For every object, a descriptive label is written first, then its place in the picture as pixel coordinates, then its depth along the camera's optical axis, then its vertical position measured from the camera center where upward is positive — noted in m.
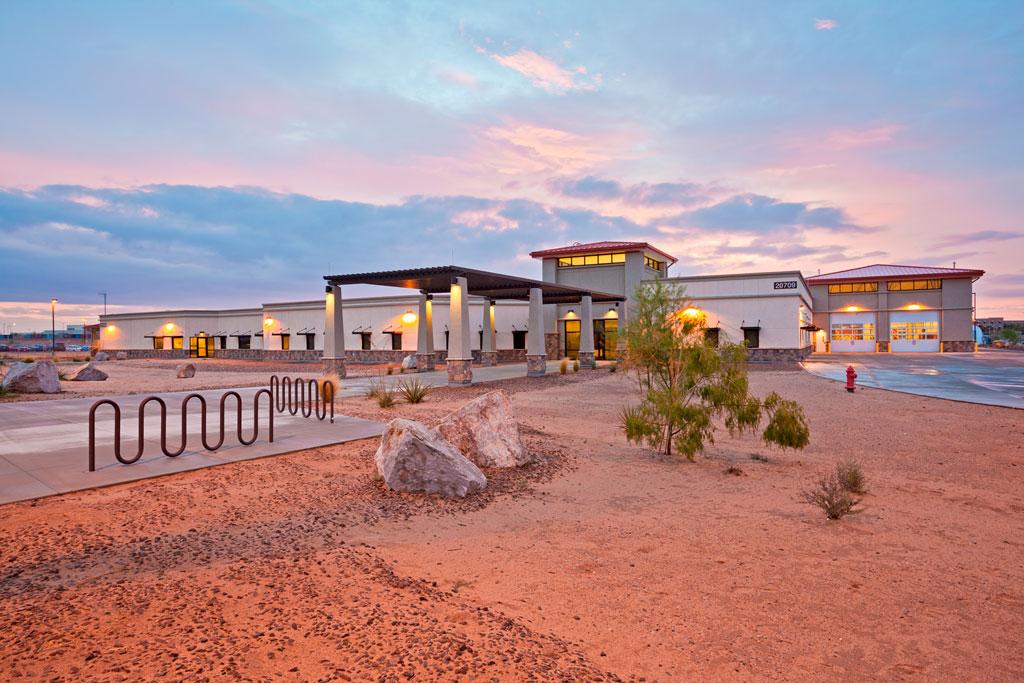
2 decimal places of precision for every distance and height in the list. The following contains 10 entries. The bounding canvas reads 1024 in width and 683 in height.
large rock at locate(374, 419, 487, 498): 6.85 -1.68
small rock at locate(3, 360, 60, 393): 17.12 -1.22
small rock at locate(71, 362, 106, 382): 22.69 -1.44
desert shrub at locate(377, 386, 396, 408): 14.11 -1.62
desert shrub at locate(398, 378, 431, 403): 15.36 -1.59
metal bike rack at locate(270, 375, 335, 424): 12.00 -1.74
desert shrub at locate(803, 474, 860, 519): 6.04 -1.90
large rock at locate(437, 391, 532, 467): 8.30 -1.50
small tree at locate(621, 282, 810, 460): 8.83 -0.82
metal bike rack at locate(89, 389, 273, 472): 6.89 -1.42
